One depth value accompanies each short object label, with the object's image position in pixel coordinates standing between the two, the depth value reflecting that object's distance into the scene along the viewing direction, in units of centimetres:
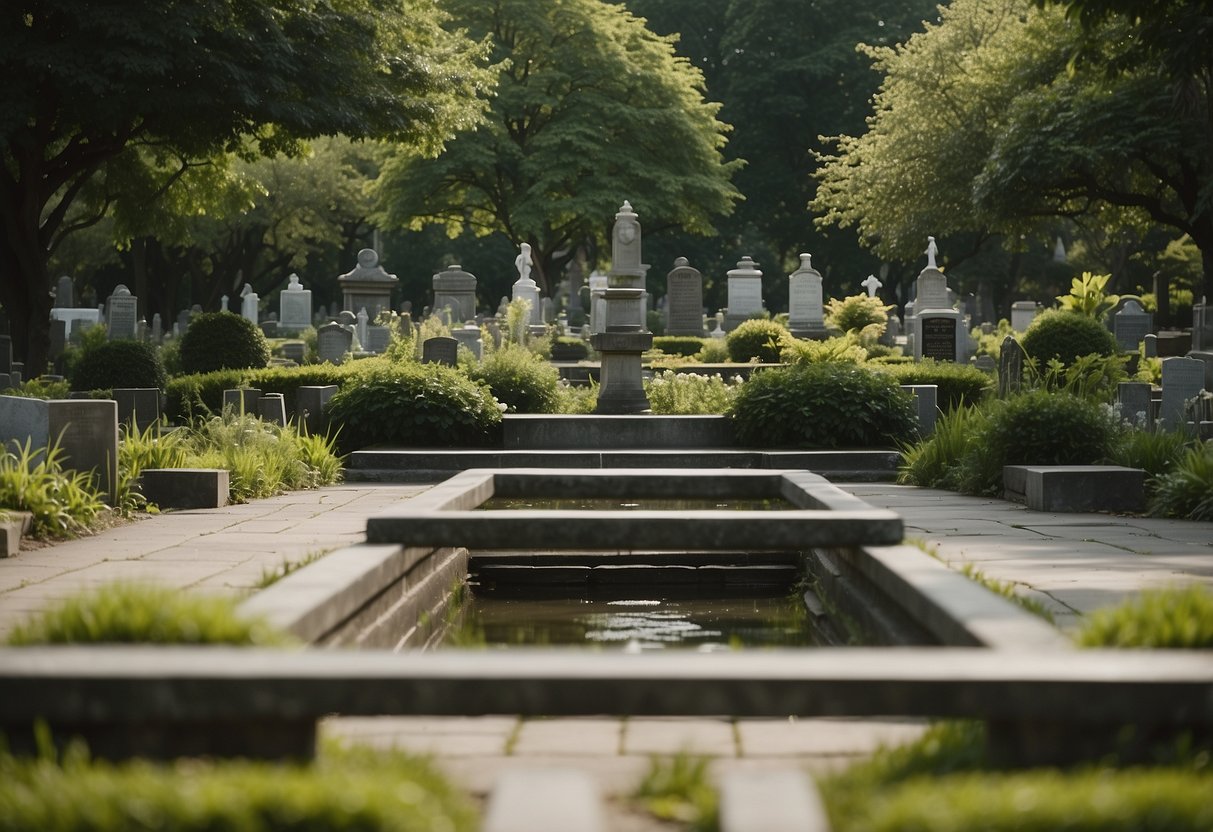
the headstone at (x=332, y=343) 2925
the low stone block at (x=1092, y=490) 1130
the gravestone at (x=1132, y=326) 3716
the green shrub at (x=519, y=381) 1809
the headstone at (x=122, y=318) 3656
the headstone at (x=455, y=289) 3672
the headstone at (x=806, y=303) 3662
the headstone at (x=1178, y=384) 1744
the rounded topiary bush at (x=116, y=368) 2123
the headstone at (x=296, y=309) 4747
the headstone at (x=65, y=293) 4694
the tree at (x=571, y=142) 4353
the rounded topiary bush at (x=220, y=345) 2372
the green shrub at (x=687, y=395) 1836
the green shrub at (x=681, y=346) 3516
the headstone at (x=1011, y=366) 1731
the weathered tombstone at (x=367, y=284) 3694
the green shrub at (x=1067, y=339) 2362
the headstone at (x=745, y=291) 4172
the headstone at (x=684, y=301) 3884
